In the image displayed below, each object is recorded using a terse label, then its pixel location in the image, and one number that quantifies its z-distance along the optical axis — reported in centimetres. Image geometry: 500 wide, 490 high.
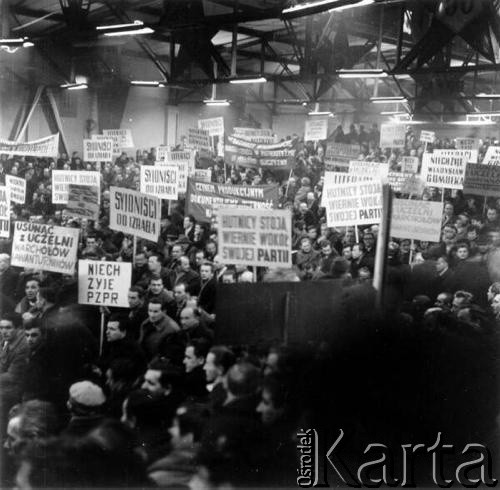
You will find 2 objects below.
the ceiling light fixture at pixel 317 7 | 1050
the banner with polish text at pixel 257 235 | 653
